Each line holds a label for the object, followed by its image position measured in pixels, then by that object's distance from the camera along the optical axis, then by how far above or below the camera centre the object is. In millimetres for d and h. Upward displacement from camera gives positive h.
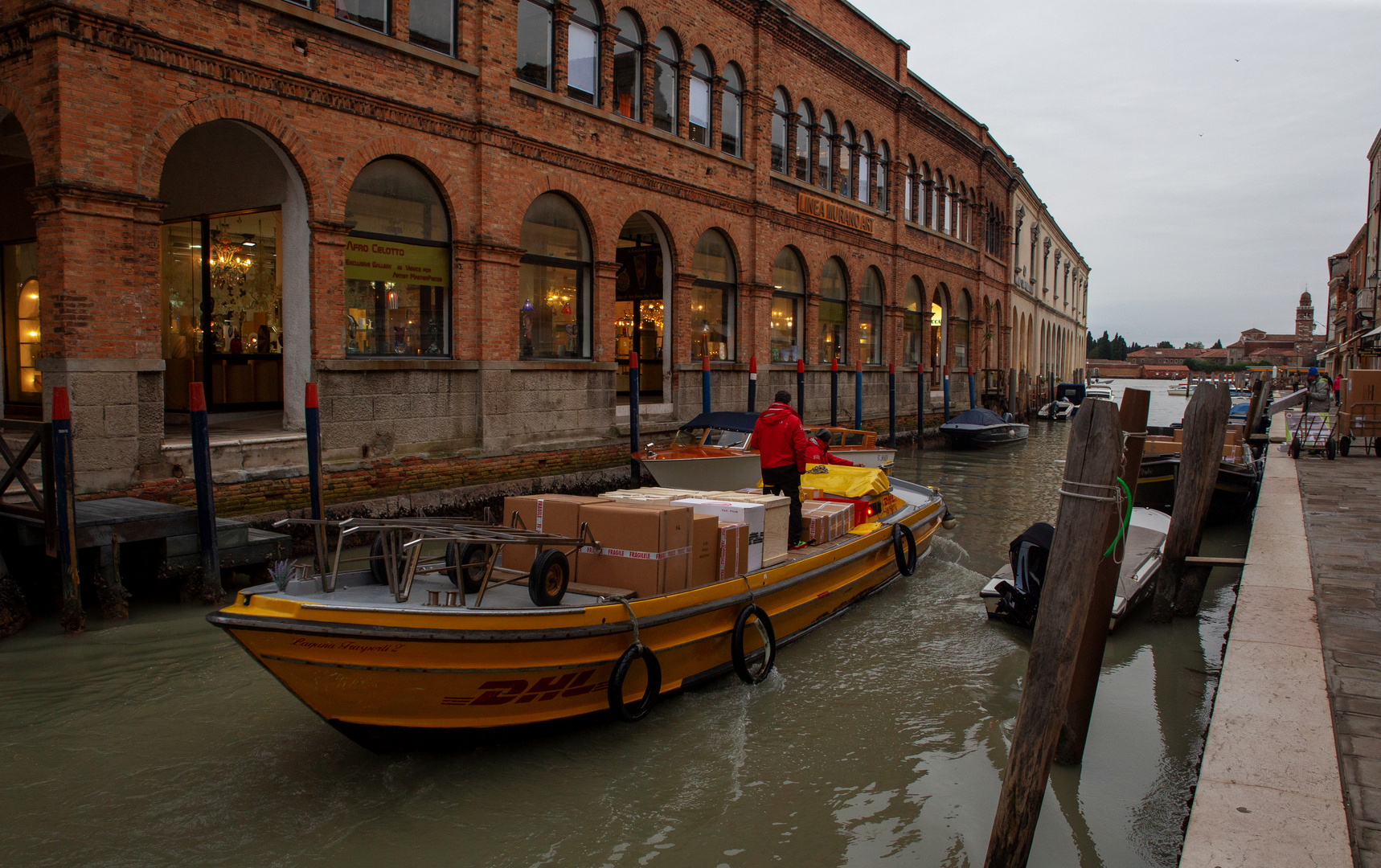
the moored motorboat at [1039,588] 8672 -2022
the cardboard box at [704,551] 6875 -1291
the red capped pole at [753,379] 19438 +139
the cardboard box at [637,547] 6453 -1182
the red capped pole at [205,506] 8648 -1207
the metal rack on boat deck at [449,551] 5453 -1089
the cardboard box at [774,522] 7953 -1239
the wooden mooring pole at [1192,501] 8492 -1072
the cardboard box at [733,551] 7227 -1346
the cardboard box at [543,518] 6637 -1009
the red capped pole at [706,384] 18094 +9
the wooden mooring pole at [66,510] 7570 -1097
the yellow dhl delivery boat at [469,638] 5031 -1573
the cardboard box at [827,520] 9383 -1428
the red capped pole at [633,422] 15223 -648
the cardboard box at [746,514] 7520 -1088
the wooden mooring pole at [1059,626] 4086 -1108
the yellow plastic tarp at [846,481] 10867 -1179
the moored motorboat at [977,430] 27095 -1318
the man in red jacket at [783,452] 9352 -691
